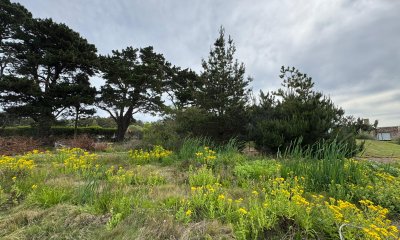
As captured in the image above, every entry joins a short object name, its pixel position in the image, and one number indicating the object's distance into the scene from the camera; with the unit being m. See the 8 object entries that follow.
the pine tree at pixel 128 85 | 21.28
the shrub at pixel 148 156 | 6.31
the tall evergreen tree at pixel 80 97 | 18.36
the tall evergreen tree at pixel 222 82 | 10.52
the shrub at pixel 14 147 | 7.89
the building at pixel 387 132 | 37.83
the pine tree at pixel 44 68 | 17.28
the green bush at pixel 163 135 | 8.55
